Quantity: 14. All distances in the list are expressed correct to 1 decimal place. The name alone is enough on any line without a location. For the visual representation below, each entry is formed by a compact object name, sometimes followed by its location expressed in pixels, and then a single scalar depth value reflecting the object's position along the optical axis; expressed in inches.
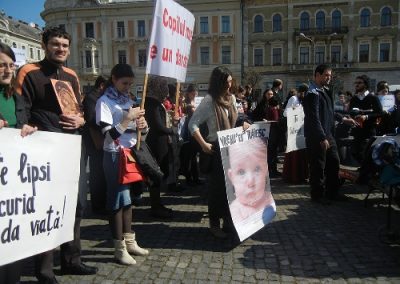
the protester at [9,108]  101.8
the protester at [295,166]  274.8
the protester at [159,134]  182.9
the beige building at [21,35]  2345.8
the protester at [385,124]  248.1
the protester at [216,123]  155.2
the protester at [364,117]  242.8
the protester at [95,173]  201.8
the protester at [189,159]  279.4
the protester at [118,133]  126.6
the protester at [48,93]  115.5
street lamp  1628.2
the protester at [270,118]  300.5
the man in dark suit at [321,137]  209.0
